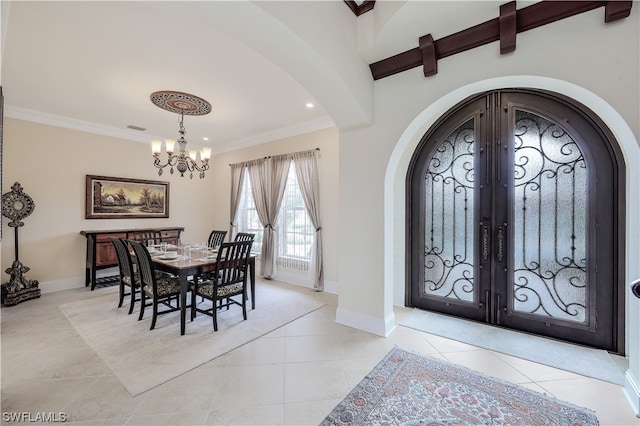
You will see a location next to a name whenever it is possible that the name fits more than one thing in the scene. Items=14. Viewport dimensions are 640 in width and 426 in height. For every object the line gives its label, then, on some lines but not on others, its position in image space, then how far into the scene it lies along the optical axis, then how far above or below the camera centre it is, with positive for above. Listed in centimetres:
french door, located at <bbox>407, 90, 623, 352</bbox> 261 -3
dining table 295 -58
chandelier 361 +157
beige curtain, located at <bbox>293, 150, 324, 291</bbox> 462 +30
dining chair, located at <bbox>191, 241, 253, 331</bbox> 311 -80
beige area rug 234 -130
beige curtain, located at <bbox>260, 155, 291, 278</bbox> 519 +11
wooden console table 453 -64
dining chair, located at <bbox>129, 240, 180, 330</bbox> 303 -83
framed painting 488 +31
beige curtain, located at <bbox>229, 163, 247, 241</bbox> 592 +54
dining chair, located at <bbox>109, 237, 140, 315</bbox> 341 -74
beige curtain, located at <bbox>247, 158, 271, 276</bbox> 540 +50
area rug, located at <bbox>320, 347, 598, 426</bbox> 178 -132
